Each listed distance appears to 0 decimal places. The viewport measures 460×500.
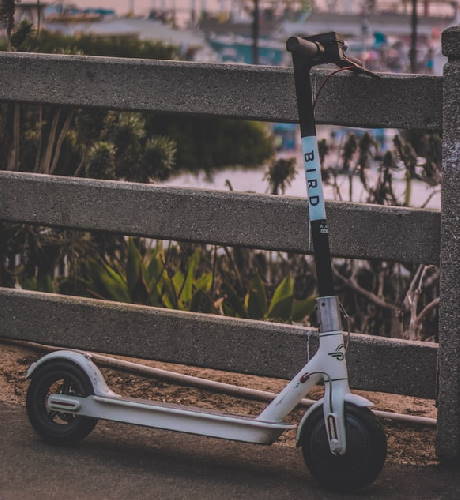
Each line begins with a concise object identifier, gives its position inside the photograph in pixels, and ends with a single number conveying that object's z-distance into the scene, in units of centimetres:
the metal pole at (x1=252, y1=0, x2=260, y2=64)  4350
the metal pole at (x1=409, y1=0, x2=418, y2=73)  3704
